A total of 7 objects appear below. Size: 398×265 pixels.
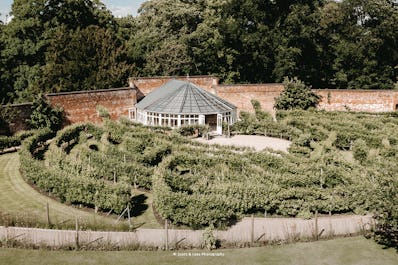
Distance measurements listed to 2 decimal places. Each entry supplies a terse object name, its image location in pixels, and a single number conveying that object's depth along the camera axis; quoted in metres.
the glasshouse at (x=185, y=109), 37.00
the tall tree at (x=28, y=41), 43.72
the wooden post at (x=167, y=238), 14.74
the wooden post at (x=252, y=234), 15.16
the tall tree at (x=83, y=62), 42.41
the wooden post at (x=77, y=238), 14.63
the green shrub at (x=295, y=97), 42.28
